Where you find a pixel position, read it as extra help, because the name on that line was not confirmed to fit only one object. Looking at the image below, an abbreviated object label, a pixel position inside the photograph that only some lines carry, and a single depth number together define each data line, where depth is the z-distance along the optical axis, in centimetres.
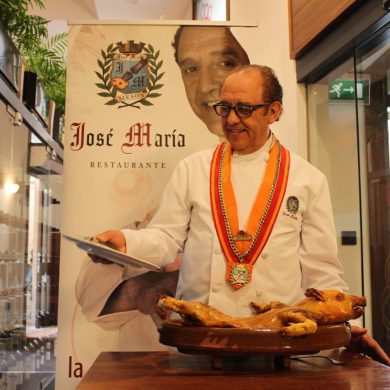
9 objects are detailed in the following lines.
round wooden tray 124
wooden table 117
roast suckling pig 127
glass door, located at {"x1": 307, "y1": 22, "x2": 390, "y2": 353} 285
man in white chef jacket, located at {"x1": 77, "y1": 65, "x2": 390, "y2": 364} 178
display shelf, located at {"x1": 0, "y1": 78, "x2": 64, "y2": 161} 392
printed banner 245
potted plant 399
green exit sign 303
